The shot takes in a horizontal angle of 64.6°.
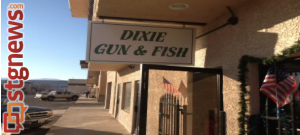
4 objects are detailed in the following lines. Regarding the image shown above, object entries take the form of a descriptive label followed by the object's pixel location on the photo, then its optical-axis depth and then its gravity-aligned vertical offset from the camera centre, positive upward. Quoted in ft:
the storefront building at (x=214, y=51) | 9.32 +1.67
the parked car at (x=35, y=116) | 31.32 -4.24
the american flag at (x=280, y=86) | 8.68 +0.08
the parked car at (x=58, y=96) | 109.96 -4.92
